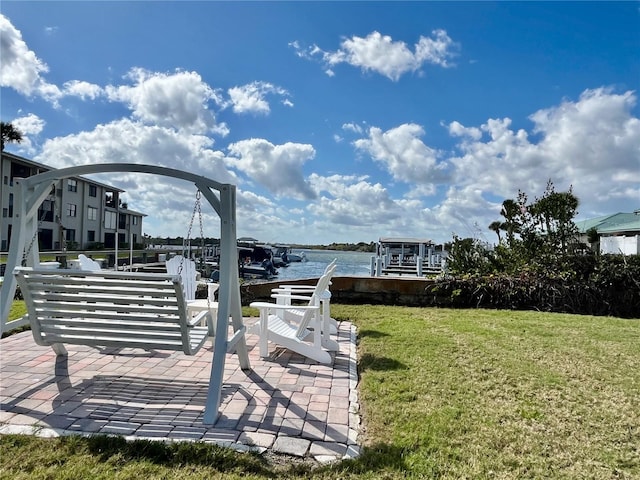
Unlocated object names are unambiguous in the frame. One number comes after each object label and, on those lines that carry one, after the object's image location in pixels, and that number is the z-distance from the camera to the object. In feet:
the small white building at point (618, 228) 38.52
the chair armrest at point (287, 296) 15.85
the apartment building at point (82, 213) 94.22
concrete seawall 27.48
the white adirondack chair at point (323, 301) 14.64
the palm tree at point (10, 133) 101.40
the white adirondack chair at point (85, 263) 16.41
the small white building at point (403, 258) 49.19
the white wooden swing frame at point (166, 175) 10.24
